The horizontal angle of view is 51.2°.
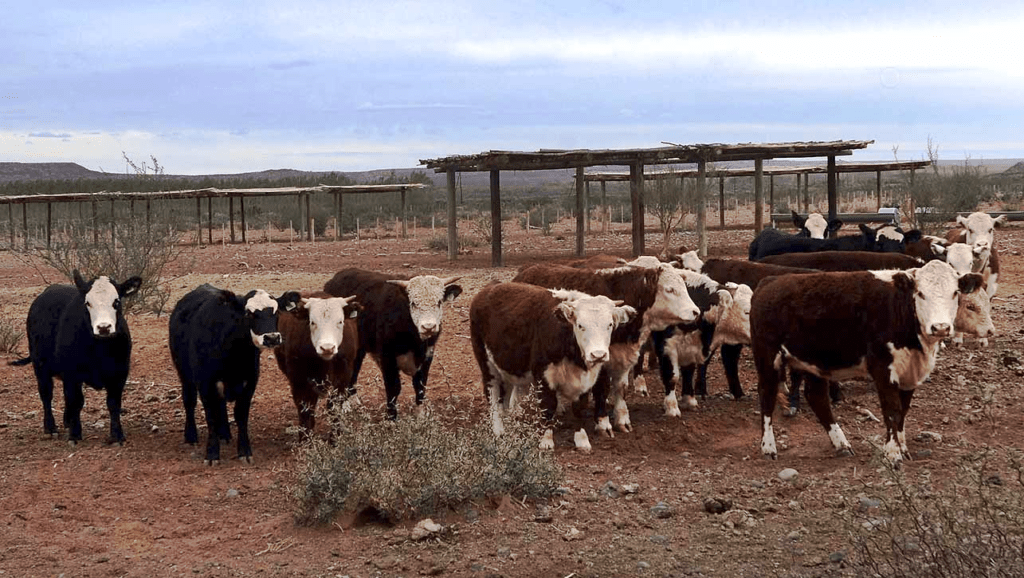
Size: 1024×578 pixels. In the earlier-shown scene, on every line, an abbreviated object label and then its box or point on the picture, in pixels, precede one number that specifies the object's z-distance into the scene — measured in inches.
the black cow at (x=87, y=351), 413.7
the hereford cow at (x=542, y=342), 371.2
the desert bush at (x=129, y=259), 741.9
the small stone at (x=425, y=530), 270.7
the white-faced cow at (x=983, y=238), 608.1
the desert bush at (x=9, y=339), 616.4
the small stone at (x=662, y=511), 290.5
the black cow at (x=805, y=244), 647.8
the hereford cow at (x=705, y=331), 449.7
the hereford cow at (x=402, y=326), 428.7
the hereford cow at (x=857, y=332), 341.7
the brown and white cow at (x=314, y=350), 390.6
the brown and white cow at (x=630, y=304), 409.4
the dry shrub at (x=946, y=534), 216.7
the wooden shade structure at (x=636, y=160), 997.2
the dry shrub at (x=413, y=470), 288.0
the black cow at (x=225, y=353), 382.3
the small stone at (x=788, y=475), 325.2
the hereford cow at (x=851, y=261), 509.4
